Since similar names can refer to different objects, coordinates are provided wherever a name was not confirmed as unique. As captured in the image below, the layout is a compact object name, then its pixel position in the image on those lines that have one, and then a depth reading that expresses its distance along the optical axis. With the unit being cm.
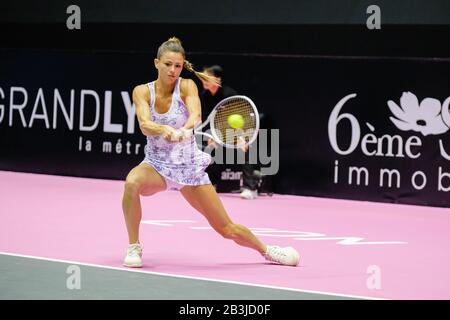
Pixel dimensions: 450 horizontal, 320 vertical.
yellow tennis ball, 1507
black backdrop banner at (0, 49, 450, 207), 2091
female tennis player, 1248
